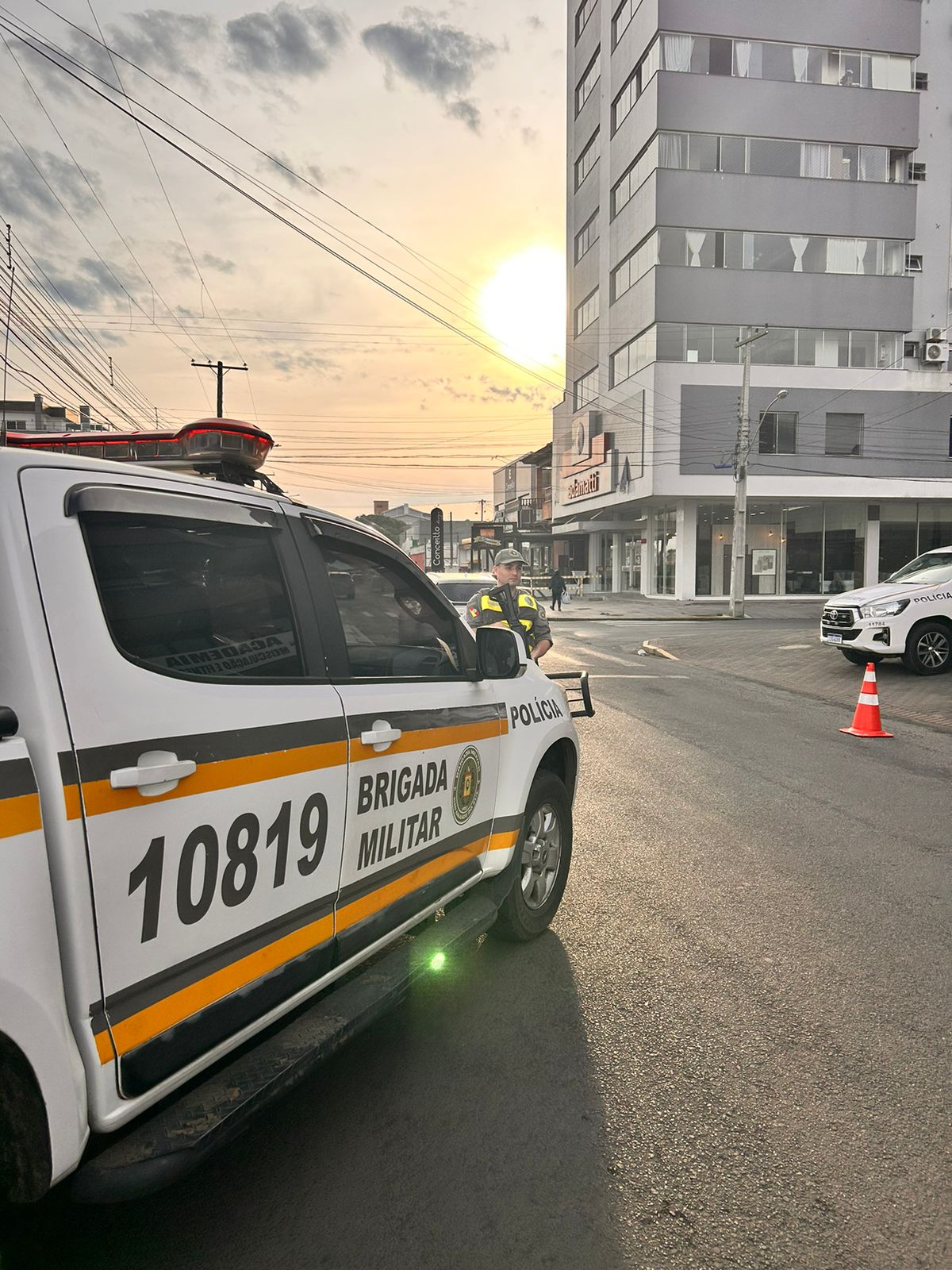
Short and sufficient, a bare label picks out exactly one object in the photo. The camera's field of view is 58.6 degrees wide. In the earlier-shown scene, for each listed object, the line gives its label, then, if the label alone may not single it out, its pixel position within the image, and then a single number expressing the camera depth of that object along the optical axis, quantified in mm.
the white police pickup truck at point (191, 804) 1625
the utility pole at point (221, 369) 38281
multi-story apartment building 34594
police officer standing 7785
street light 27844
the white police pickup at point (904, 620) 12617
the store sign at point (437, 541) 25364
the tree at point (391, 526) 97375
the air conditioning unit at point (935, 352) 35781
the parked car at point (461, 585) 12344
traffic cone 9023
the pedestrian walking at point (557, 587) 32125
